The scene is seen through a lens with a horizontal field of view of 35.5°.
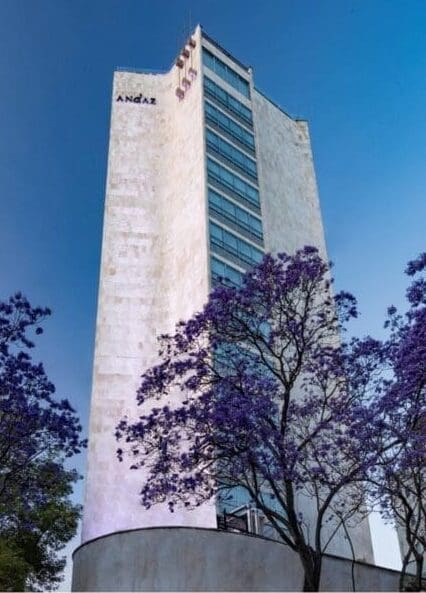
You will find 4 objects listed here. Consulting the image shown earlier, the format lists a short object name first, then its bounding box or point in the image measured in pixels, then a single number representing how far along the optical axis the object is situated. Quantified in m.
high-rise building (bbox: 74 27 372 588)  36.38
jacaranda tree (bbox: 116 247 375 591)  15.39
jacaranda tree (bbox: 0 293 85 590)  17.59
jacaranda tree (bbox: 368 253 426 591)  15.81
